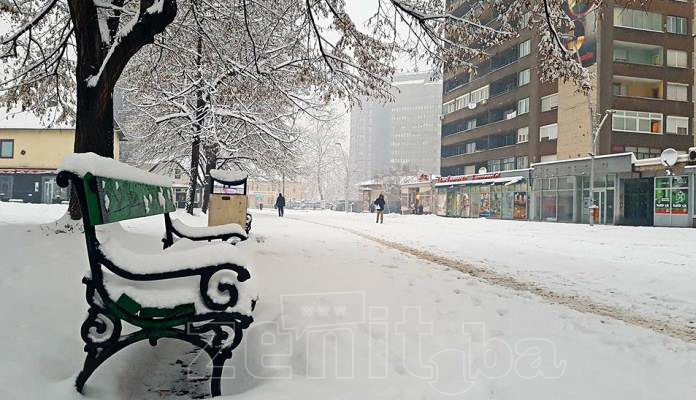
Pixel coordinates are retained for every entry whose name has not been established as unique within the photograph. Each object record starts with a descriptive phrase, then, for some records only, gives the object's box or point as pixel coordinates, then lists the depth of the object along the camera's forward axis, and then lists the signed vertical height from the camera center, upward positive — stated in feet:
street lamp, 79.93 +4.60
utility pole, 199.11 +15.42
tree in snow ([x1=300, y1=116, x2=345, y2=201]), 210.79 +26.07
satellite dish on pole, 81.97 +9.99
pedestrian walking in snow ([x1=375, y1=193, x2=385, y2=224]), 79.66 +0.32
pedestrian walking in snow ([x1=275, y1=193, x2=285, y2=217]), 105.05 +0.33
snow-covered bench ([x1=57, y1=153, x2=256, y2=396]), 8.05 -1.67
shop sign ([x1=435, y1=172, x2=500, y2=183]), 136.79 +9.80
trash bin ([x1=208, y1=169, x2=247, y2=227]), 28.84 -0.39
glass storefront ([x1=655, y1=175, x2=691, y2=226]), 84.33 +2.22
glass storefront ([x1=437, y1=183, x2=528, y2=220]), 125.90 +2.22
